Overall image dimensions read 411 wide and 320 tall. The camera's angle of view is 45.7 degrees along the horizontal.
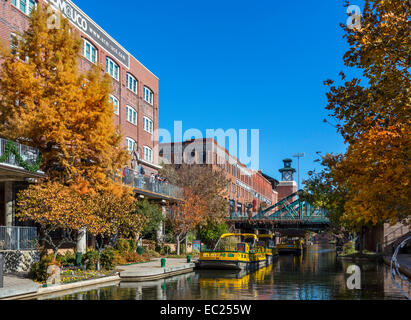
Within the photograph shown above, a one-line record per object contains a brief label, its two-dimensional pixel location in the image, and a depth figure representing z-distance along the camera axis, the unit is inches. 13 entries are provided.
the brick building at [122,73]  1203.9
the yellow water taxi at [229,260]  1299.2
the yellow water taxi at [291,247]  2822.3
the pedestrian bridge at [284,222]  3019.2
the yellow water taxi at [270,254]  1756.9
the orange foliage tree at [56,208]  914.1
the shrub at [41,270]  816.3
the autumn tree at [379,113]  558.3
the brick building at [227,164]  2918.3
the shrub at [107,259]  1020.5
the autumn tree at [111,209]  1004.7
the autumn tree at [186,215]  1765.5
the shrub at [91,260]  1005.2
